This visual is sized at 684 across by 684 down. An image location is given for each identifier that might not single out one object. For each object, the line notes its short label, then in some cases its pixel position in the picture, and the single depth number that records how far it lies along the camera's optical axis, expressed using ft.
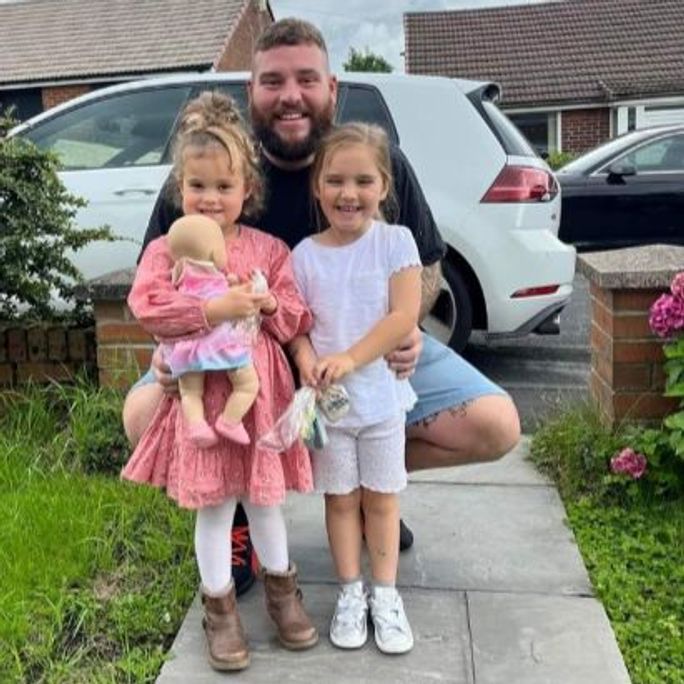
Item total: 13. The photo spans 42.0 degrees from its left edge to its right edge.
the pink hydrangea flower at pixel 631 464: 10.36
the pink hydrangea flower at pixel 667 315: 10.19
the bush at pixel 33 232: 12.74
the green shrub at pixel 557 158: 58.16
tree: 116.31
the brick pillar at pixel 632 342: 10.87
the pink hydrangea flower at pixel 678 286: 10.15
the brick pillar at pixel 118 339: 12.05
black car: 28.12
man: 8.41
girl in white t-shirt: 7.43
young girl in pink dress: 7.09
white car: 15.99
